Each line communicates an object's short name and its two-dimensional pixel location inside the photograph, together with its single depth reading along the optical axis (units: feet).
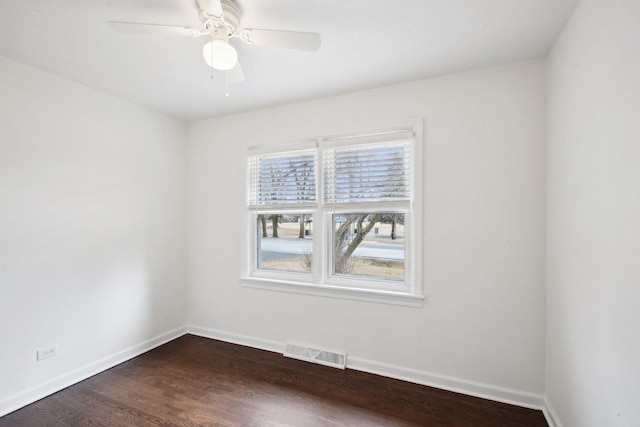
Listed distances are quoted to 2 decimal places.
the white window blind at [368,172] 8.30
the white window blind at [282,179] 9.66
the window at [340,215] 8.25
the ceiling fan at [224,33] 4.79
